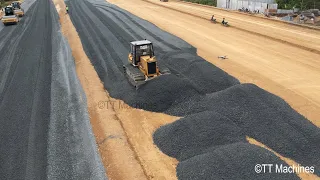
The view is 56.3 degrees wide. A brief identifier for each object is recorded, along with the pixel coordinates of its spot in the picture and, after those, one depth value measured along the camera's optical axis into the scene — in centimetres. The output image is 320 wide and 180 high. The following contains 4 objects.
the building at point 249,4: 4506
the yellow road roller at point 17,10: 4686
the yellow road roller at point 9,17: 4038
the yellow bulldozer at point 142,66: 1772
